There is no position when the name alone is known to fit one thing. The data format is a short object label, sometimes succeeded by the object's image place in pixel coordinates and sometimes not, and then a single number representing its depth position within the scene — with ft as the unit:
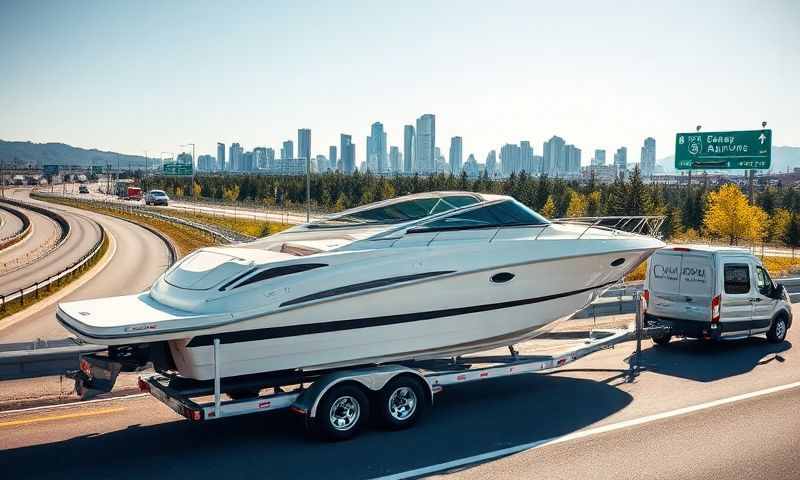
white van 43.91
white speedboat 26.68
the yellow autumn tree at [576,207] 207.94
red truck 351.05
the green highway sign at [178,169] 306.96
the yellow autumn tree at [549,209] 199.00
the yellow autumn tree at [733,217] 151.53
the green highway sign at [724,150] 150.51
